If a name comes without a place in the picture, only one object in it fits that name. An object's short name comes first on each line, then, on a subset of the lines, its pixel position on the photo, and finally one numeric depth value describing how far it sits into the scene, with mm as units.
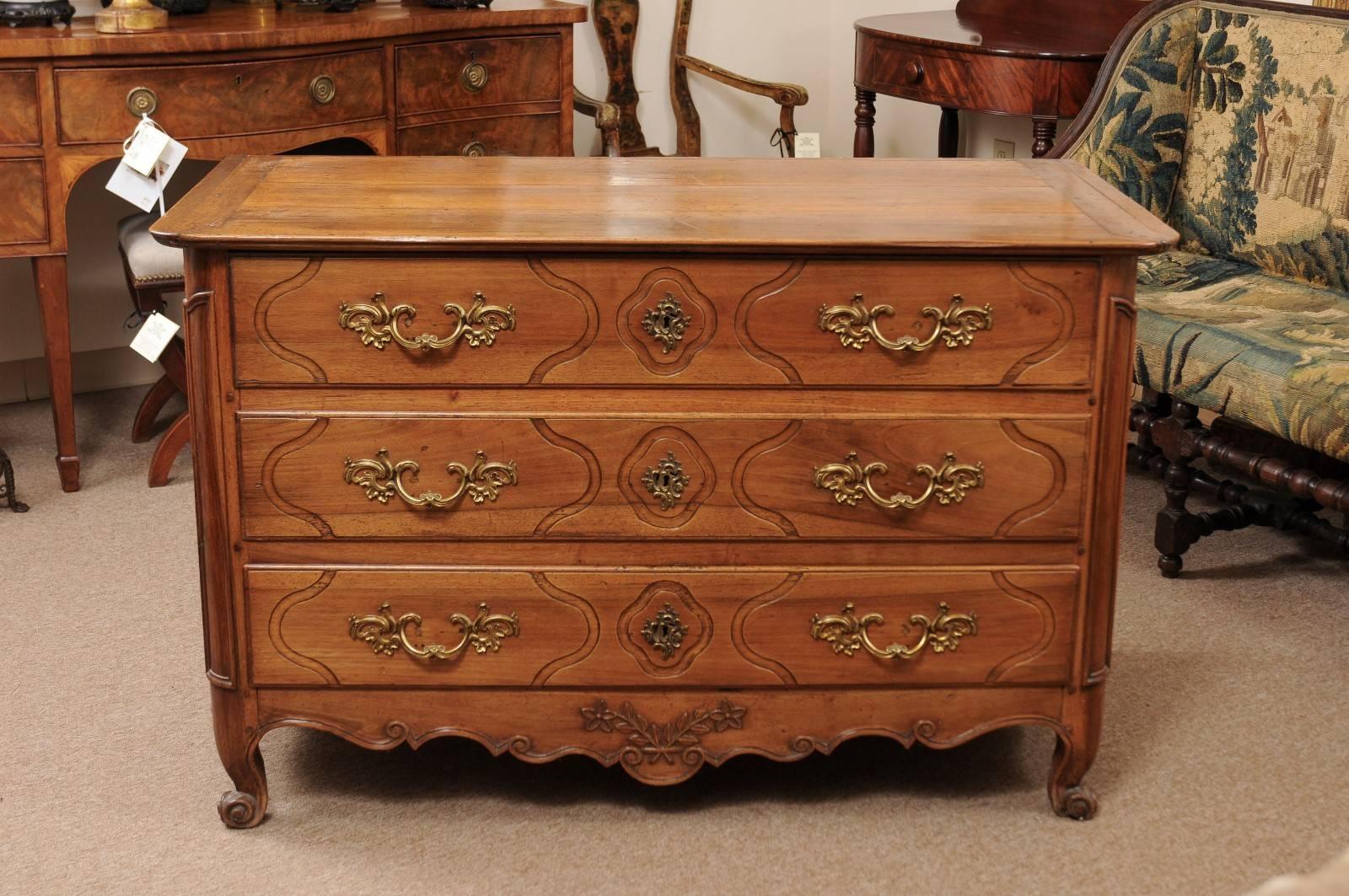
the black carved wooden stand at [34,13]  3168
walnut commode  1913
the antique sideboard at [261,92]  3078
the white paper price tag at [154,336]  3084
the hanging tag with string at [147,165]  2914
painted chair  4445
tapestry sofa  2645
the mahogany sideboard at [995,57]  3477
